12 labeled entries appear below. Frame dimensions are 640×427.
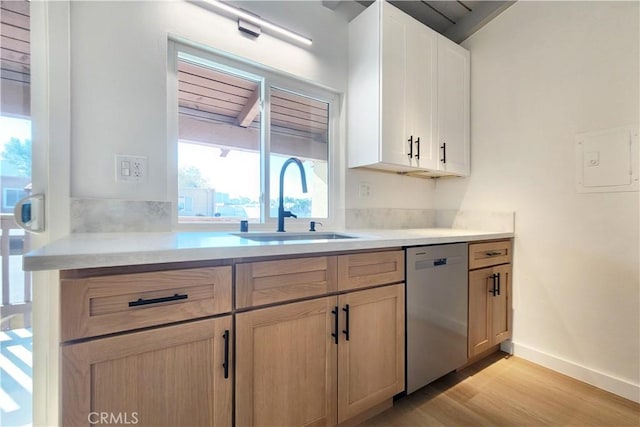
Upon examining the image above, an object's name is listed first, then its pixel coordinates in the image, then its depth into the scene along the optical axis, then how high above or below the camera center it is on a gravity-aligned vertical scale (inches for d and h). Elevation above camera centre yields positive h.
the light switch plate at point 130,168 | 53.3 +7.8
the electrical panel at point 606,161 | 63.4 +11.7
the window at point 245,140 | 64.3 +17.7
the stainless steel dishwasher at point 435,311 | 58.6 -21.6
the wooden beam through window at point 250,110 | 73.1 +25.3
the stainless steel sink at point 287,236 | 62.1 -6.0
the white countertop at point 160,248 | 28.3 -4.8
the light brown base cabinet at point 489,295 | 71.1 -21.8
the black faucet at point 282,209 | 68.2 +0.3
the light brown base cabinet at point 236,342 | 31.1 -17.6
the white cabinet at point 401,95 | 73.9 +31.7
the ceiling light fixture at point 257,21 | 61.2 +42.9
